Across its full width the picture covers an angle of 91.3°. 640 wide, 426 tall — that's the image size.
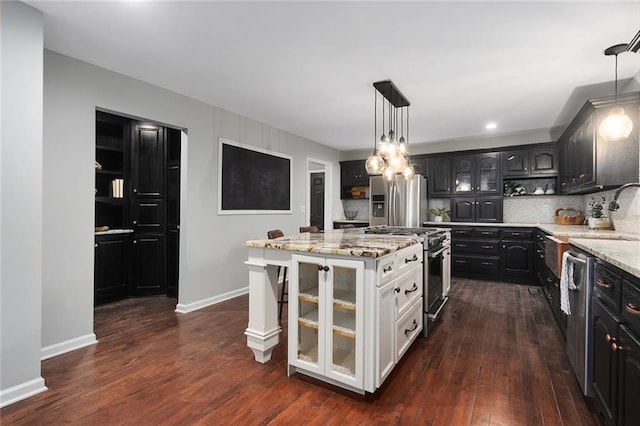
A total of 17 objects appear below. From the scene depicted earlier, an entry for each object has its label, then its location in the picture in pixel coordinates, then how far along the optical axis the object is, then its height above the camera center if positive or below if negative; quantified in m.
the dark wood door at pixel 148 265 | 4.16 -0.72
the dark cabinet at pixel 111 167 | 4.09 +0.61
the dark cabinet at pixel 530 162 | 4.99 +0.85
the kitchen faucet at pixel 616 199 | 2.78 +0.16
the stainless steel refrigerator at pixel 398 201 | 5.69 +0.22
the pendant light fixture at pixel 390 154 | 3.01 +0.58
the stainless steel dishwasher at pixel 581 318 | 1.80 -0.64
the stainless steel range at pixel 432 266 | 2.86 -0.54
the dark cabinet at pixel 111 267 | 3.79 -0.71
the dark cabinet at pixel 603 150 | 2.84 +0.63
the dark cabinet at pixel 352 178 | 6.70 +0.75
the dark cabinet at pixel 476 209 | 5.35 +0.08
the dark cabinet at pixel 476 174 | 5.39 +0.71
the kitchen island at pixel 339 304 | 1.86 -0.61
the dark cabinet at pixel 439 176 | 5.78 +0.71
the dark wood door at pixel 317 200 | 8.30 +0.33
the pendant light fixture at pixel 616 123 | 2.46 +0.73
